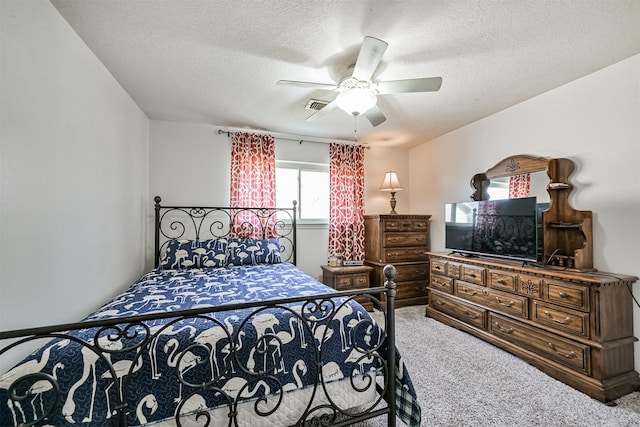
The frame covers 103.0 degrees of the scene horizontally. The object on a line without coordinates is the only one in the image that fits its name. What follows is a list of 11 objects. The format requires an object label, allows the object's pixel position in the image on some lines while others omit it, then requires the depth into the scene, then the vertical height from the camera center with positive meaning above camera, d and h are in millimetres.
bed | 971 -670
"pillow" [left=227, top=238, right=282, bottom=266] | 2895 -398
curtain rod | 3428 +1197
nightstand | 3502 -839
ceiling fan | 1651 +969
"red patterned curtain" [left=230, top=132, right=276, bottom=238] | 3424 +541
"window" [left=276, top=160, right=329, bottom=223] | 3777 +457
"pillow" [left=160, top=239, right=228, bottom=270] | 2703 -397
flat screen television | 2387 -105
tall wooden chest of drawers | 3705 -493
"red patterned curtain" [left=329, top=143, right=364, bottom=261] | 3900 +263
